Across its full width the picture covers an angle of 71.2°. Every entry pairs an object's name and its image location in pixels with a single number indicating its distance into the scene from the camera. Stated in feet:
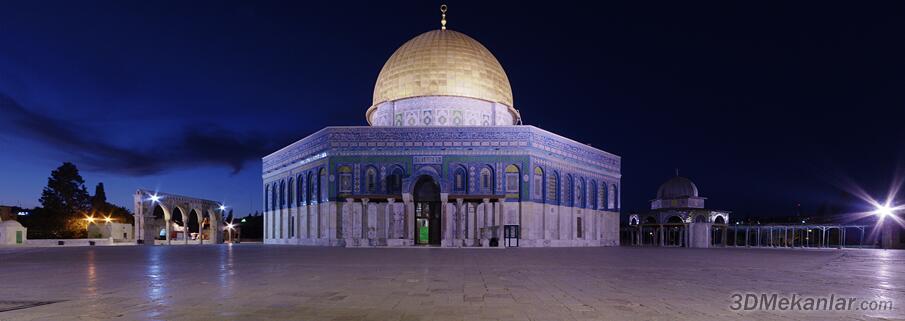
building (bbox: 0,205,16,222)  205.09
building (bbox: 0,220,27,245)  145.18
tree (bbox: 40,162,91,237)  182.09
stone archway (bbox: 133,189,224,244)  146.00
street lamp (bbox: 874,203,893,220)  152.56
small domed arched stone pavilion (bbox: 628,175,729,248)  188.65
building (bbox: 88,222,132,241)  183.11
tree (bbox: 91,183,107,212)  218.24
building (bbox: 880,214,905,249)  159.14
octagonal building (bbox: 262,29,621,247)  119.96
